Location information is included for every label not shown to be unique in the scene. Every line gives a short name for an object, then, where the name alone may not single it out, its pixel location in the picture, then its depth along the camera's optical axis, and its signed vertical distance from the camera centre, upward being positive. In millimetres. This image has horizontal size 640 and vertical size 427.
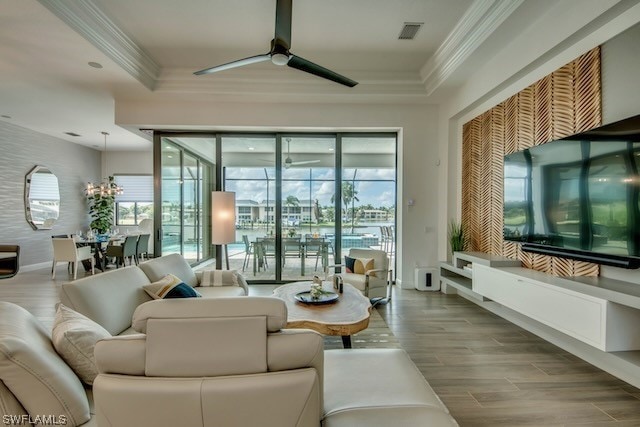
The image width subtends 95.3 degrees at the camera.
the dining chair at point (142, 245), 6817 -834
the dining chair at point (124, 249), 6324 -860
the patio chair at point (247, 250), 5713 -784
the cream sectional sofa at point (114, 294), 2002 -644
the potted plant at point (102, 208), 7781 +52
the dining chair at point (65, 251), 5809 -827
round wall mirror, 6785 +287
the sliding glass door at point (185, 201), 5547 +187
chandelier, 7254 +516
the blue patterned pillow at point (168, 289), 2451 -693
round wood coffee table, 2258 -876
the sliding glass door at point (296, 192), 5484 +347
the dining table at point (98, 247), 6592 -872
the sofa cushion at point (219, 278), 3545 -833
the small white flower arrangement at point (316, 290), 2832 -790
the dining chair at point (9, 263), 3803 -712
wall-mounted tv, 2066 +124
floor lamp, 3762 -77
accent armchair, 4000 -939
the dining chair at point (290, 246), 5535 -682
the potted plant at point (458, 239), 4477 -441
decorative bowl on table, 2707 -843
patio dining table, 5508 -793
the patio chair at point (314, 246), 5520 -680
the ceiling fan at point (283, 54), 2430 +1474
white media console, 2062 -815
